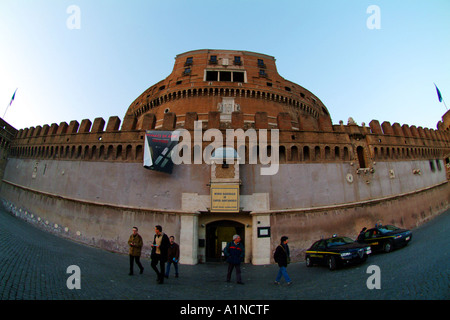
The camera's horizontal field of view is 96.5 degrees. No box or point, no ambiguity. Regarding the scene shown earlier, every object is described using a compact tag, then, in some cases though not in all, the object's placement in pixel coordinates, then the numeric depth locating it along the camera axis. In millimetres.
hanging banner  13063
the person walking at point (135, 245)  7438
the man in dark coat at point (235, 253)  7145
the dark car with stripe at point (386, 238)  9812
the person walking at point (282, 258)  6758
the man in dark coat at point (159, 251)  6852
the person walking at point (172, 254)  7773
